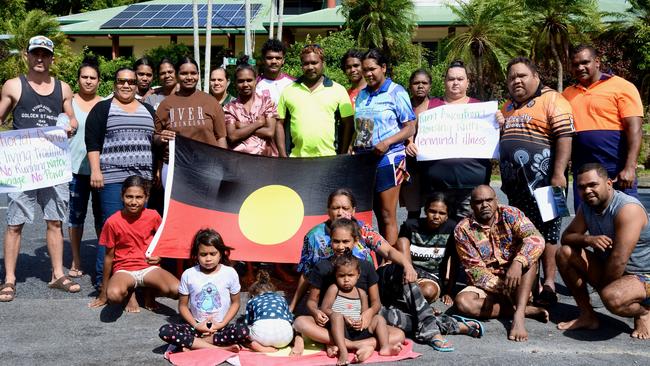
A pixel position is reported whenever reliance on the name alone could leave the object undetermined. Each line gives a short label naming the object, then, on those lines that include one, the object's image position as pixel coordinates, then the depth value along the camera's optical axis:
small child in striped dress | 5.12
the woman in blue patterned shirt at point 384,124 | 6.52
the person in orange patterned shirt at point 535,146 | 6.16
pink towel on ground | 4.89
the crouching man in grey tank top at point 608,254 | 5.39
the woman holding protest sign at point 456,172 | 6.70
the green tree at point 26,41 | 30.27
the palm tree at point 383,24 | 27.42
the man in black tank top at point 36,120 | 6.41
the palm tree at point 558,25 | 27.20
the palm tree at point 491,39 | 26.03
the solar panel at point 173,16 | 32.22
